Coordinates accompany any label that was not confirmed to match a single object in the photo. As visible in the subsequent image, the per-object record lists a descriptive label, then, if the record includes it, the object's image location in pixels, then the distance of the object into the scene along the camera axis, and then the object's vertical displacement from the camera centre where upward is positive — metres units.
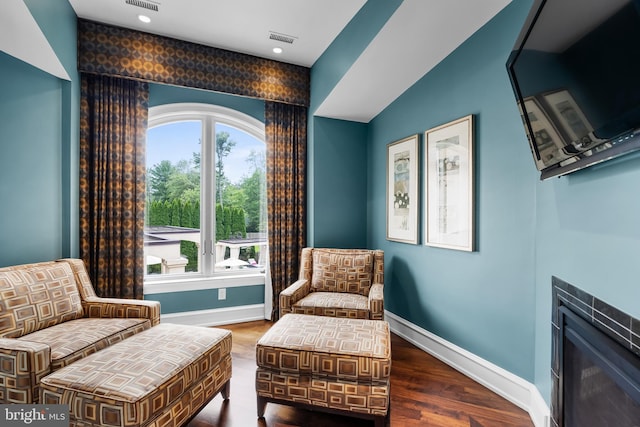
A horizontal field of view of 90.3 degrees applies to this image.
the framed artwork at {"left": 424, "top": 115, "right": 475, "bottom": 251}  2.34 +0.22
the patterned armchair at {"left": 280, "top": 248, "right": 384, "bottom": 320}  2.57 -0.66
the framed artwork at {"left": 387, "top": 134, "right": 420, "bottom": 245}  2.93 +0.23
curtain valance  2.75 +1.42
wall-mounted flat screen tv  0.76 +0.40
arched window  3.32 +0.22
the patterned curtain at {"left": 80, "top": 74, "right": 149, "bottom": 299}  2.83 +0.29
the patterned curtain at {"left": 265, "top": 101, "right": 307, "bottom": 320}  3.52 +0.27
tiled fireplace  0.94 -0.53
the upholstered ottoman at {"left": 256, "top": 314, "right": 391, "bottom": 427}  1.68 -0.86
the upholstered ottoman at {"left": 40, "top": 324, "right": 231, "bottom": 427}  1.34 -0.77
